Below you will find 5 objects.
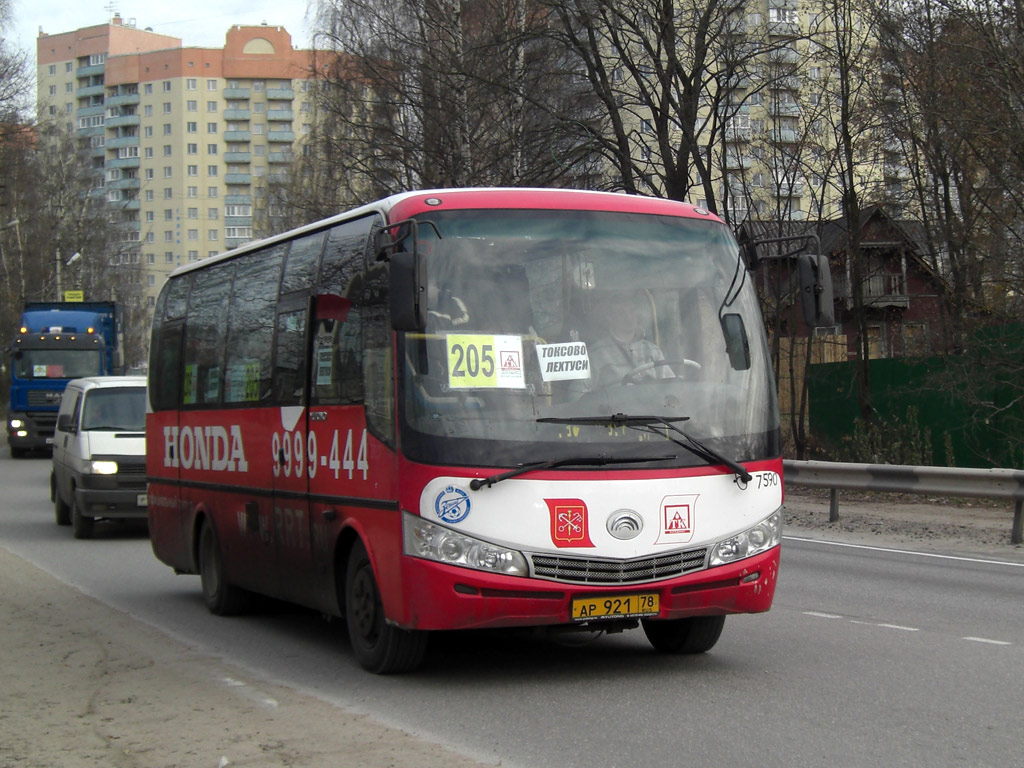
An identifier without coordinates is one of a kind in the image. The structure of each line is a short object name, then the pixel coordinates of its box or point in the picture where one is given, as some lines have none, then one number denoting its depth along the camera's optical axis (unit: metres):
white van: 17.44
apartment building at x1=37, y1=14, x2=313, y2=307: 121.75
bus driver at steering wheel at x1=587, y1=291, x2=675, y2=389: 7.75
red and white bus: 7.39
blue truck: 37.53
